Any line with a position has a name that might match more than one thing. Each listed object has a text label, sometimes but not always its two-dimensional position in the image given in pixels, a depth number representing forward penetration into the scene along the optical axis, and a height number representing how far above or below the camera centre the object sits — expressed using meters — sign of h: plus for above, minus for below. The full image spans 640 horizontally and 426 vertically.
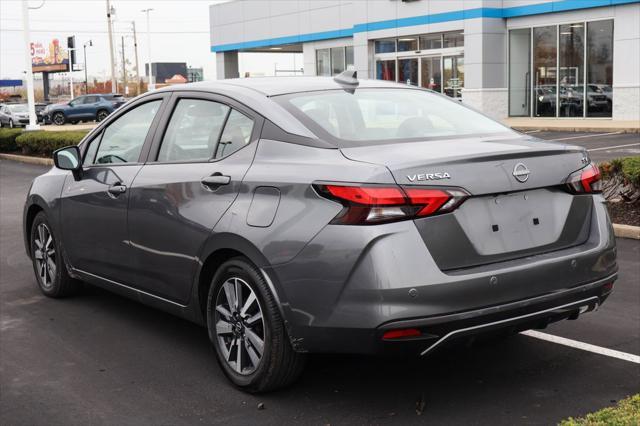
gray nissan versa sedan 3.79 -0.58
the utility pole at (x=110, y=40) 60.84 +5.48
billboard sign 88.44 +5.85
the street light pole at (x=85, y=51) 98.50 +7.94
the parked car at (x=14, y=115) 48.25 -0.02
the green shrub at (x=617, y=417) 3.09 -1.21
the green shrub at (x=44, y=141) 20.85 -0.69
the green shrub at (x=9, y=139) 24.50 -0.72
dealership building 29.12 +2.15
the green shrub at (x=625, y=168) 8.77 -0.76
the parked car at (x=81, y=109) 45.81 +0.21
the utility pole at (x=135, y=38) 92.96 +8.16
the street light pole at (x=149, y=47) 59.81 +4.90
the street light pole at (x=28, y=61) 30.73 +1.96
